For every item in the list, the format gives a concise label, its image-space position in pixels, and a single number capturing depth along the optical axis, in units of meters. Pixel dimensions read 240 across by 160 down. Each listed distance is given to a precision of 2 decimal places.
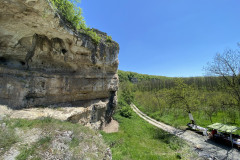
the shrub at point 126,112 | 21.62
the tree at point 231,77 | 11.09
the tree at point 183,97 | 14.90
